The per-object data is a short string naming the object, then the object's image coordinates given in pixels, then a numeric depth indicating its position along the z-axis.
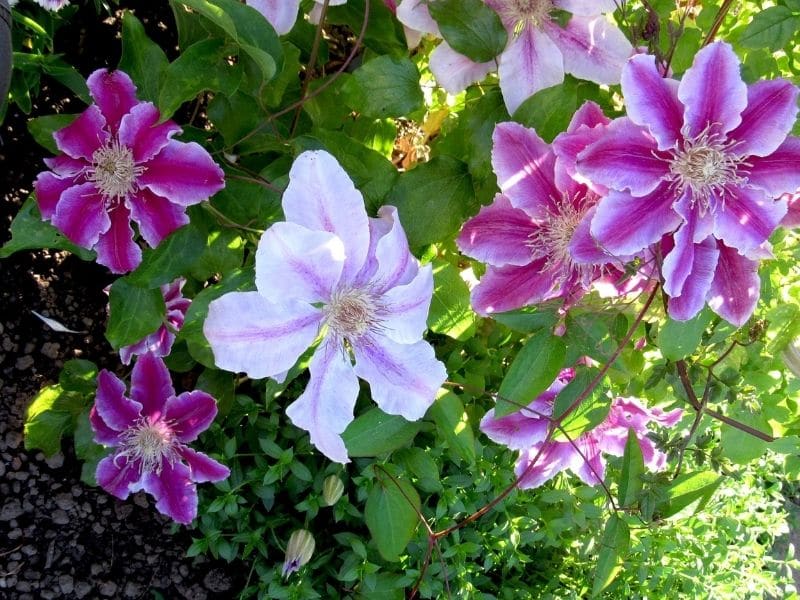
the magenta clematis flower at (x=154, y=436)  1.22
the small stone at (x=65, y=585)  1.50
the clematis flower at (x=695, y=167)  0.72
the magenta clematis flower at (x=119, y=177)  0.83
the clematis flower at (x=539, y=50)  0.84
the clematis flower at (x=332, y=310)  0.70
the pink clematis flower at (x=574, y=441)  1.11
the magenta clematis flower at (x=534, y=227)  0.79
